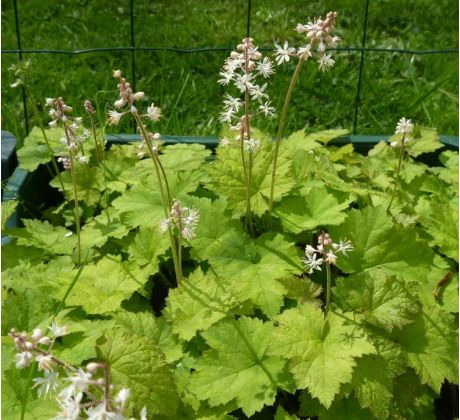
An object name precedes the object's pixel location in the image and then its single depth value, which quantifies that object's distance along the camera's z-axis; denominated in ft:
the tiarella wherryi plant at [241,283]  1.47
